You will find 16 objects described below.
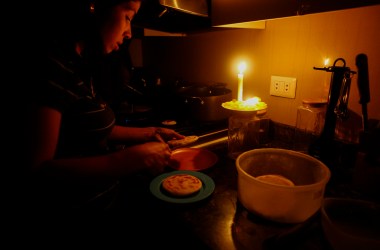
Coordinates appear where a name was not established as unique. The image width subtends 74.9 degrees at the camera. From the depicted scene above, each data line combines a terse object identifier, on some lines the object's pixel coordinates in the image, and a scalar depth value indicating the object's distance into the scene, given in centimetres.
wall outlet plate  122
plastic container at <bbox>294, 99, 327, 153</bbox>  105
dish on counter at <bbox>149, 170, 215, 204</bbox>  75
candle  115
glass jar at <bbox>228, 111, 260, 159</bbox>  111
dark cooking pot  139
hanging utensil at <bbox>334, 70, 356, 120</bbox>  85
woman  62
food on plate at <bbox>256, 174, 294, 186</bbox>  71
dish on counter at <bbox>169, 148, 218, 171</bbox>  102
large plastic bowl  62
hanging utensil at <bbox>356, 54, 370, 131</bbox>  71
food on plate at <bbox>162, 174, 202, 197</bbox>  77
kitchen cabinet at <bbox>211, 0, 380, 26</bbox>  67
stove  130
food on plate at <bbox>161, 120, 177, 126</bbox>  152
